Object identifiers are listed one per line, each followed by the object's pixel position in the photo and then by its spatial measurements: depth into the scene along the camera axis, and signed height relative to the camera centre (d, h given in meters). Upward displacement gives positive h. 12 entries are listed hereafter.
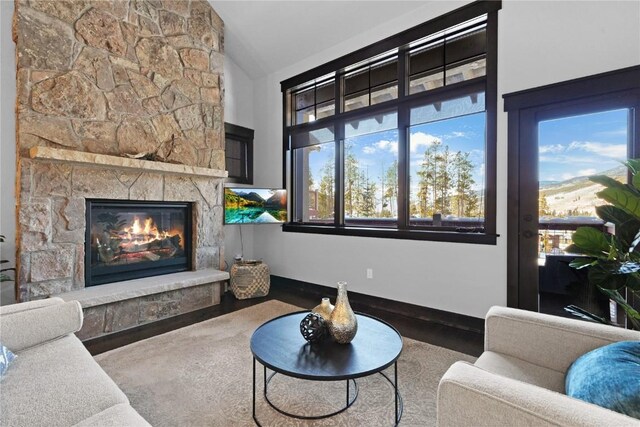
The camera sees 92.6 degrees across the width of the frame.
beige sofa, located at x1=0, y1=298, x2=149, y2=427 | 1.02 -0.66
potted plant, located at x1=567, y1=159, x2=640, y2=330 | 1.27 -0.13
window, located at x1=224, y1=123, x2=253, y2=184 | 4.61 +0.95
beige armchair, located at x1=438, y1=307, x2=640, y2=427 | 0.76 -0.52
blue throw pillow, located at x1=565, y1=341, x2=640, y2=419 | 0.80 -0.48
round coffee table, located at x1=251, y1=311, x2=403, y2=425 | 1.37 -0.69
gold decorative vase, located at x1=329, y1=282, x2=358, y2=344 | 1.61 -0.57
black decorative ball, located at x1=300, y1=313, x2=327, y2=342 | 1.61 -0.61
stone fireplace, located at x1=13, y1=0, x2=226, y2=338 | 2.61 +0.79
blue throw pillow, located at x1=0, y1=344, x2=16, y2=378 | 1.26 -0.62
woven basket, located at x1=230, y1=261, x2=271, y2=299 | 3.86 -0.85
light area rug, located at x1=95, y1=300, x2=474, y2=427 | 1.66 -1.09
